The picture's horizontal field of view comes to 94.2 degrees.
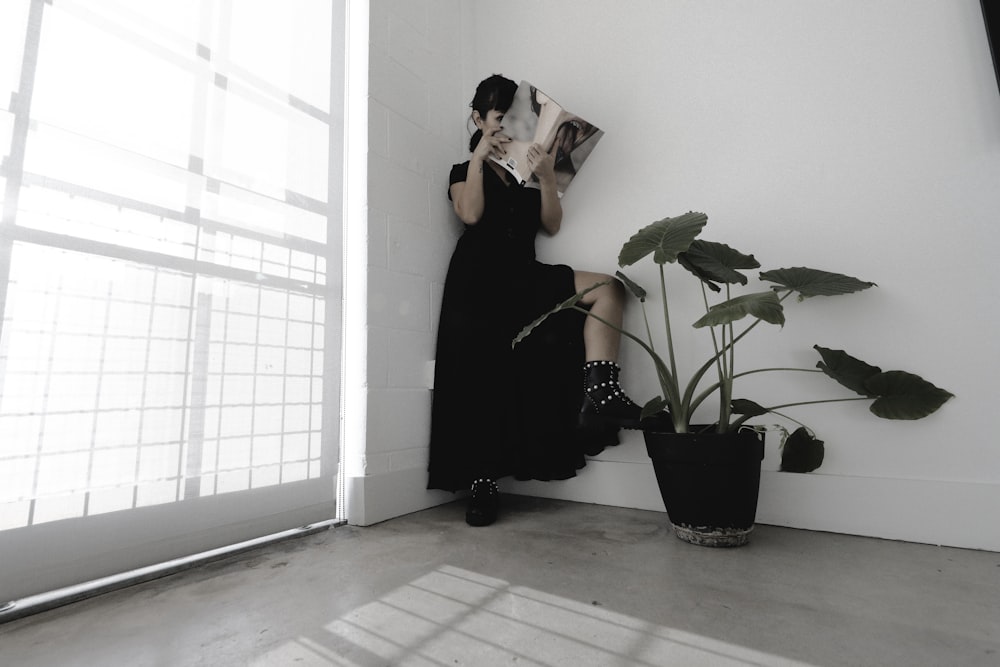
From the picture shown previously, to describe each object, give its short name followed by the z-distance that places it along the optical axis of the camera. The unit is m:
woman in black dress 1.50
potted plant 1.04
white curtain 0.85
